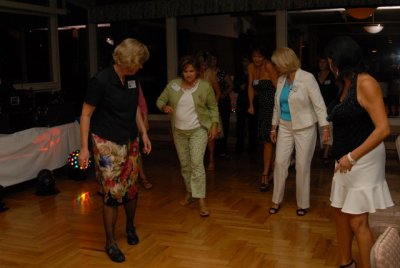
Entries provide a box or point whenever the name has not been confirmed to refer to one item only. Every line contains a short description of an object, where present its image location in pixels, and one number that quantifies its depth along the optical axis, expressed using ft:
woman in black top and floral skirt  10.34
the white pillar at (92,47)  30.60
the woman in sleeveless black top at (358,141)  7.86
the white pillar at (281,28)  25.86
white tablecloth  16.48
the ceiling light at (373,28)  25.53
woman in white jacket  13.14
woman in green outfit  13.83
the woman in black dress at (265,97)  16.74
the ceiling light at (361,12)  24.52
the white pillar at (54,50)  26.63
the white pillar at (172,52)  28.73
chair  5.47
